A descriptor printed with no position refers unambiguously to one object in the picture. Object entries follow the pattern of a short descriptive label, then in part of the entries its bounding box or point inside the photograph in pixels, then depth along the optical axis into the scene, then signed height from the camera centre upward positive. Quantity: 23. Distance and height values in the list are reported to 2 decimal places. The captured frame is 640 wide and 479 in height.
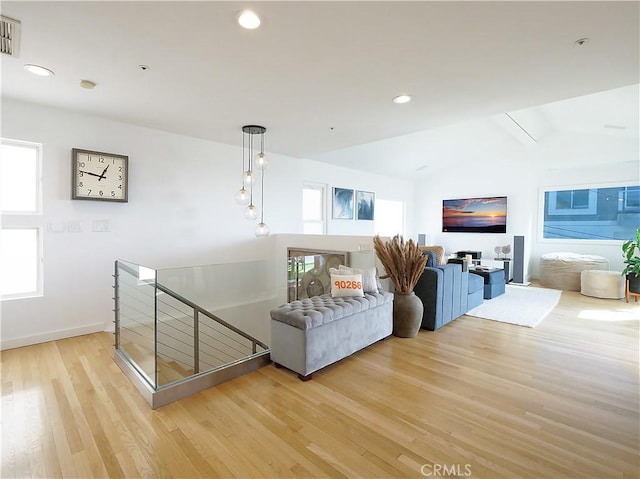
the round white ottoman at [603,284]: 5.48 -0.82
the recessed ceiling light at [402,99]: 2.92 +1.30
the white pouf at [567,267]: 6.29 -0.61
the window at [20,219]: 3.12 +0.06
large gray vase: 3.62 -0.94
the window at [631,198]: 6.35 +0.85
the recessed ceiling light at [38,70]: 2.37 +1.21
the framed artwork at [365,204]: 7.44 +0.71
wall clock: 3.36 +0.58
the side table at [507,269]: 7.12 -0.75
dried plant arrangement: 3.58 -0.31
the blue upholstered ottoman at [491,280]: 5.49 -0.80
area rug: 4.36 -1.13
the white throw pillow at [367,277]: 3.45 -0.50
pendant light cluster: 3.49 +0.85
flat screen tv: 7.81 +0.54
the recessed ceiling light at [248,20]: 1.76 +1.23
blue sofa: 3.82 -0.74
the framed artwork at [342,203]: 6.80 +0.65
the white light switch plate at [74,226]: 3.38 +0.00
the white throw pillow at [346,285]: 3.23 -0.56
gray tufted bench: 2.61 -0.89
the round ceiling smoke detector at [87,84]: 2.61 +1.22
